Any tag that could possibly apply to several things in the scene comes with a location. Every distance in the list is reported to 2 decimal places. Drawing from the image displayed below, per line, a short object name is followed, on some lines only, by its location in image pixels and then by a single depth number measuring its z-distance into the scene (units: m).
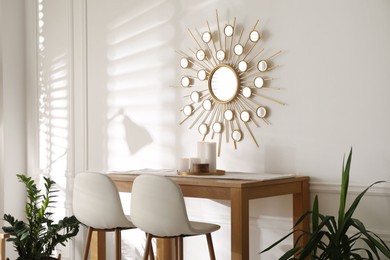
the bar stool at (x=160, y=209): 3.46
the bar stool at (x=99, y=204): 3.95
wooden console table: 3.45
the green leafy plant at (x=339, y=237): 3.26
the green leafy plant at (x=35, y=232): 4.73
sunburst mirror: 4.14
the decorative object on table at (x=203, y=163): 3.96
